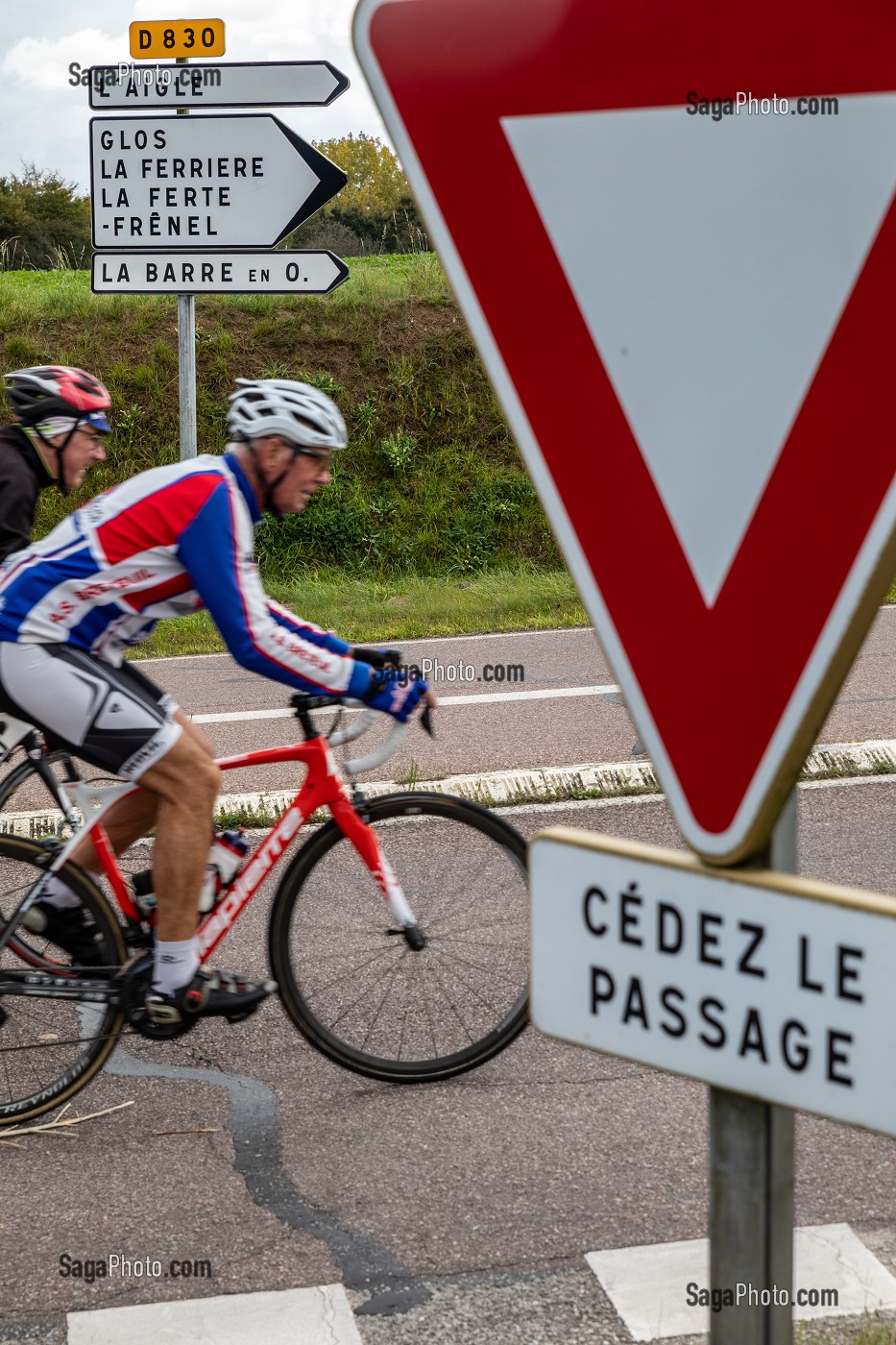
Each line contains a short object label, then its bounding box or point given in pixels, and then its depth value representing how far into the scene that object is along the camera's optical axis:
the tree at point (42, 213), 44.38
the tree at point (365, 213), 26.70
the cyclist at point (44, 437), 5.28
